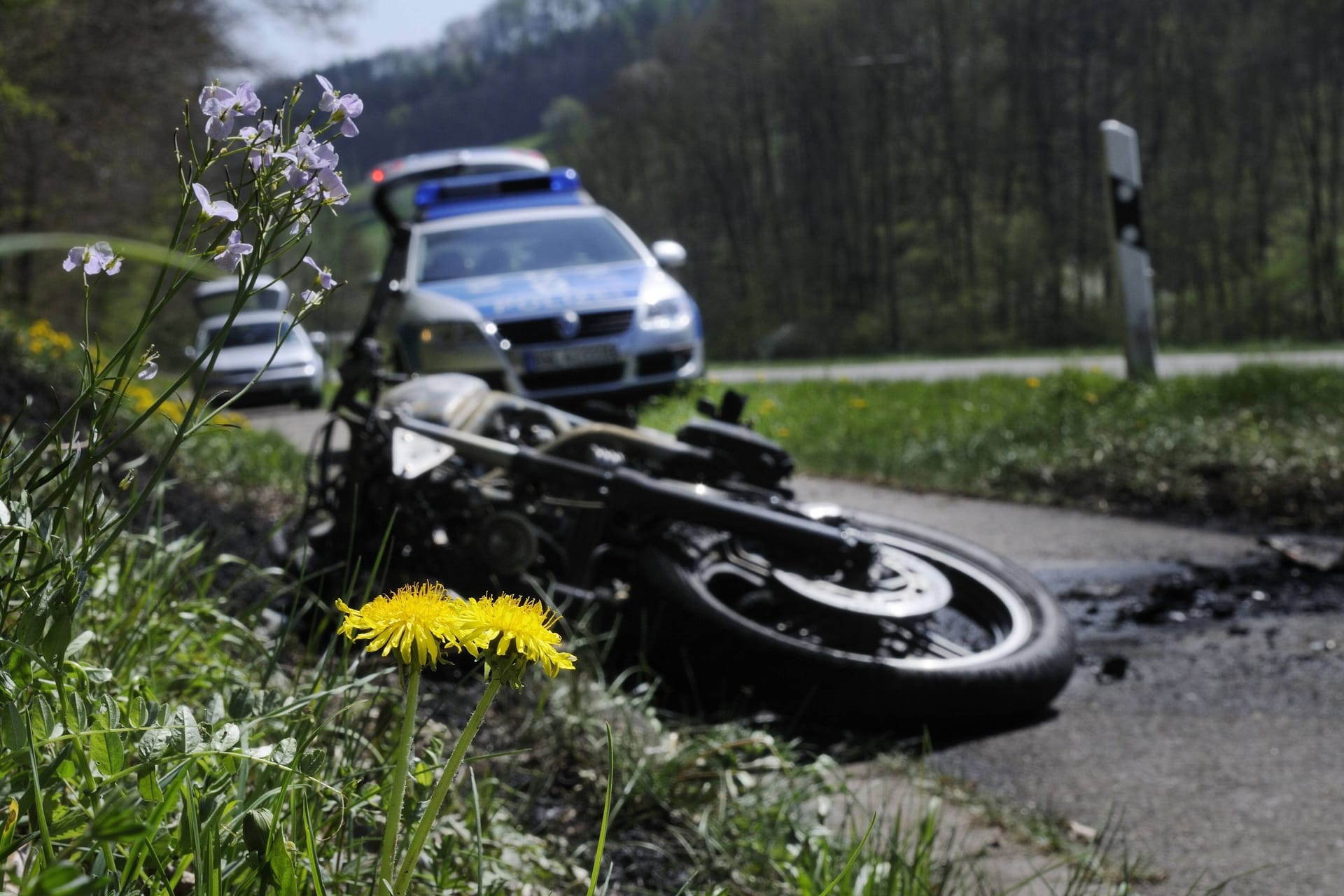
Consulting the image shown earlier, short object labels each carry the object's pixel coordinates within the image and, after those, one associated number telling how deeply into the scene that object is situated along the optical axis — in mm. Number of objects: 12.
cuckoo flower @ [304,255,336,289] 1184
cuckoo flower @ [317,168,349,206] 1121
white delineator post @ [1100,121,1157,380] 8766
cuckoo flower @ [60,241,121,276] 1018
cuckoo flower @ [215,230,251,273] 1096
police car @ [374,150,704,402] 8250
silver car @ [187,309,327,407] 18531
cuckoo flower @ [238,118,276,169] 1111
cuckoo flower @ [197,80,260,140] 1097
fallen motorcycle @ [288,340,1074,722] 3166
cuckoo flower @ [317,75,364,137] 1106
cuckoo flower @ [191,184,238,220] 1011
